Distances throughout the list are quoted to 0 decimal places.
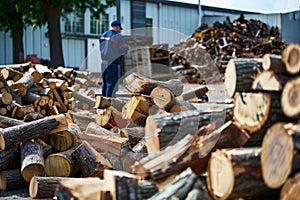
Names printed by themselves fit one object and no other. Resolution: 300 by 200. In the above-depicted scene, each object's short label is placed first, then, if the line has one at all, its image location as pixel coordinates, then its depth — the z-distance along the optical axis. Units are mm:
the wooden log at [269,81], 3406
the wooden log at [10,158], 6297
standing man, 10335
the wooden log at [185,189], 3334
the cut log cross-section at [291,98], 3223
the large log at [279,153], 3082
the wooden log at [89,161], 5914
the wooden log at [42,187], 5465
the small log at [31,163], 5977
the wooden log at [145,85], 6695
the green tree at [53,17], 23750
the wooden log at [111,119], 6969
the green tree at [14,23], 24712
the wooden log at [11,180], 6090
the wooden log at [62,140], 6789
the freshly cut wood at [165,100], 6086
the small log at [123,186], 3564
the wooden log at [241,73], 3818
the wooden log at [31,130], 6258
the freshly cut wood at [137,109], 6457
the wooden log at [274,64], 3480
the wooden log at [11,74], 11156
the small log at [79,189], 3613
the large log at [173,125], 4043
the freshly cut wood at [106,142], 6270
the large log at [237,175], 3279
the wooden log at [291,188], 3059
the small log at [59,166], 6133
